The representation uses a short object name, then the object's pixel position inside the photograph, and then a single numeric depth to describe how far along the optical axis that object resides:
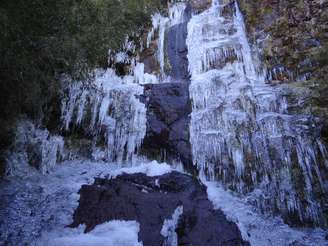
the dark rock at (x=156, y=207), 5.29
